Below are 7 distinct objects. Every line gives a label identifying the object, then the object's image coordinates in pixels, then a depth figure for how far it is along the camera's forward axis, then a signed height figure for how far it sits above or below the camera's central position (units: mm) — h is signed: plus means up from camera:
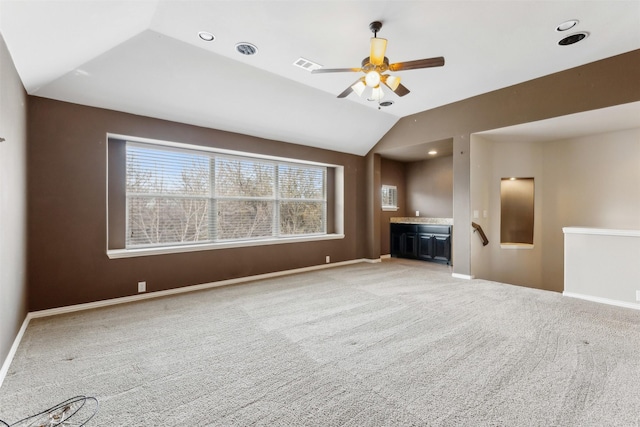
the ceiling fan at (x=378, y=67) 2635 +1402
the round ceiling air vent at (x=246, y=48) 3203 +1886
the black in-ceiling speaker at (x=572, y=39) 3080 +1916
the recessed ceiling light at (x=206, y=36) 2961 +1870
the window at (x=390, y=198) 7613 +352
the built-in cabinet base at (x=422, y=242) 6539 -767
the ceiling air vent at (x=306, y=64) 3547 +1889
